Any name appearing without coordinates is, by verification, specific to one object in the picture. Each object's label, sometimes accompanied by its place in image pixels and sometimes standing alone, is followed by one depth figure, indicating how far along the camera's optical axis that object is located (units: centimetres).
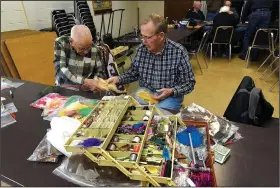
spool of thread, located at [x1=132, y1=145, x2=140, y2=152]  68
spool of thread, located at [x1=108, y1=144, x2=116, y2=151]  69
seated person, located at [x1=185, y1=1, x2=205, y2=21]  543
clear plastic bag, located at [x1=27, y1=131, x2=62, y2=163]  78
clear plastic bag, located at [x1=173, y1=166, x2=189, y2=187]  66
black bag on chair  119
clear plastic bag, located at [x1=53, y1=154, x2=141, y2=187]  68
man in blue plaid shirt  145
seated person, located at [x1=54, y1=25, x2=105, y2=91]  167
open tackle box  64
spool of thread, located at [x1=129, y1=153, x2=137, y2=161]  64
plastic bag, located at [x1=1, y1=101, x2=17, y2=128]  102
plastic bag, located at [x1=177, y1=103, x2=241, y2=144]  87
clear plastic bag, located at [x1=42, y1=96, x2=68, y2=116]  109
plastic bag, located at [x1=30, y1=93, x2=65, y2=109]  116
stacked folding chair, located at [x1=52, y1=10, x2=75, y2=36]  354
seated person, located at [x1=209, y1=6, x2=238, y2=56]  410
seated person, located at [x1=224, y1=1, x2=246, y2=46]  463
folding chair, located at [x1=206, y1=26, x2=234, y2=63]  418
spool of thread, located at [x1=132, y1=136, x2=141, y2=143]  72
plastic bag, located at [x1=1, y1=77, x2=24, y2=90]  136
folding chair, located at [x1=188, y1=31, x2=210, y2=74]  379
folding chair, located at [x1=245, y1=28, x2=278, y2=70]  360
